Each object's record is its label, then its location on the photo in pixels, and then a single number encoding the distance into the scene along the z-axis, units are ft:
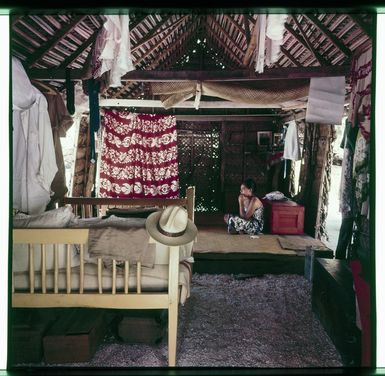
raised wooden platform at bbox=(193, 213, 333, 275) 18.40
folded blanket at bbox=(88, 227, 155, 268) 9.62
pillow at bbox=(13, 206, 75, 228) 10.00
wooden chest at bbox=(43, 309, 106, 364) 9.78
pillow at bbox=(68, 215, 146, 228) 10.29
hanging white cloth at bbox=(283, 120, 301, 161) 25.95
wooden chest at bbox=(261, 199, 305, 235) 24.41
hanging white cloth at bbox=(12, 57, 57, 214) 12.46
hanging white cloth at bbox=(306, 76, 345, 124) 13.70
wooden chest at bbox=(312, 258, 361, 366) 9.58
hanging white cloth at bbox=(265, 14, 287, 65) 7.75
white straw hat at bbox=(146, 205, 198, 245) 9.60
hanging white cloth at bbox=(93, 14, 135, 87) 8.71
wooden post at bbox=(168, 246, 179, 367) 9.63
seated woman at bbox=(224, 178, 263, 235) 23.39
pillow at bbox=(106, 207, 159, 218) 13.64
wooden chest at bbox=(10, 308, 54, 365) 9.76
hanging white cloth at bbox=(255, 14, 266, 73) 8.87
